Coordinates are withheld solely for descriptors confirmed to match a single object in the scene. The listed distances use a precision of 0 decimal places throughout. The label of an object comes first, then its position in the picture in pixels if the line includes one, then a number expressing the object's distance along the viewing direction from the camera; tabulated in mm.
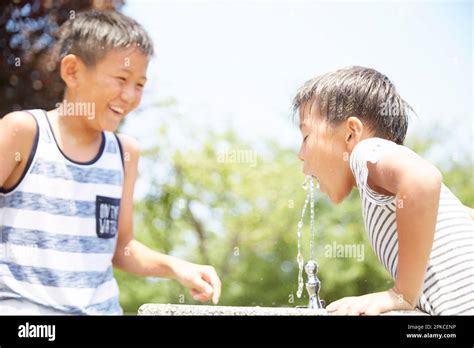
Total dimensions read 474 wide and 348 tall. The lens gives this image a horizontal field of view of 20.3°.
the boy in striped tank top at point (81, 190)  2107
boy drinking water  1963
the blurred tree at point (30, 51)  2328
